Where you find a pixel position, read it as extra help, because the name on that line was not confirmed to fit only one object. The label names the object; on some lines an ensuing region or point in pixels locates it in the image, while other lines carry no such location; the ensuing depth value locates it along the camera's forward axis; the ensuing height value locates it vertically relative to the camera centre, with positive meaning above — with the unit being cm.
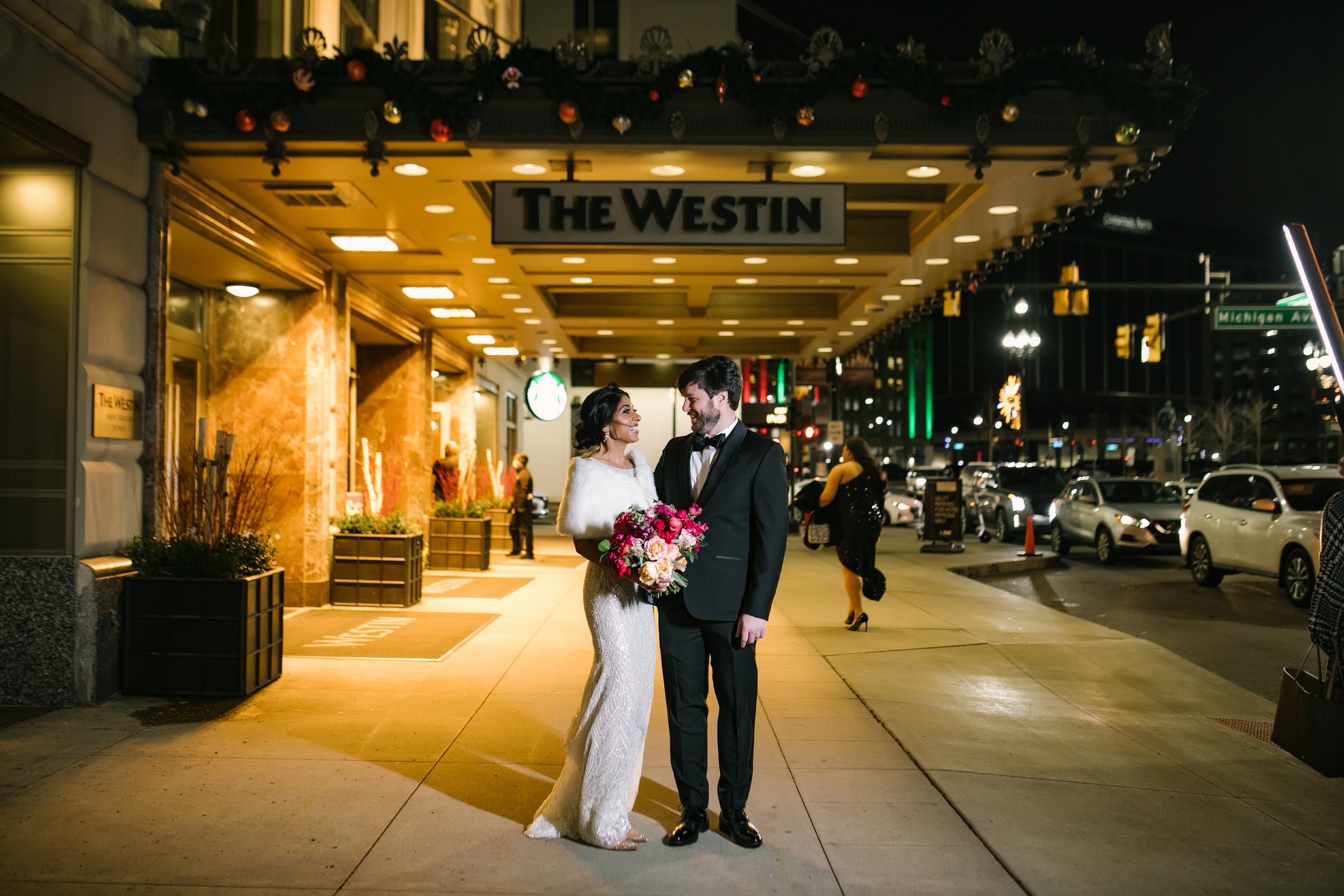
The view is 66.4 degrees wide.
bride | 409 -85
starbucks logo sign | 2047 +127
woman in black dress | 999 -61
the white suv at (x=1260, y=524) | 1241 -86
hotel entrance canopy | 739 +236
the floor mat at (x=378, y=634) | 846 -160
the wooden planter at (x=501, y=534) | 1934 -143
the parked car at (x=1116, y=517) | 1791 -105
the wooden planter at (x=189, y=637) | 668 -117
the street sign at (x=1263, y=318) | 1948 +273
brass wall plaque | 665 +31
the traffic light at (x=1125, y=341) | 2761 +317
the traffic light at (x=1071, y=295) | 1895 +312
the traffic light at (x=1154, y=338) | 2475 +292
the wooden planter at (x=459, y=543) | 1550 -127
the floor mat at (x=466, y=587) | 1278 -169
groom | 417 -59
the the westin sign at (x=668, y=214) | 812 +194
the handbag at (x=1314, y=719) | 453 -118
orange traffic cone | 1869 -159
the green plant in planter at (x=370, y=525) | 1152 -74
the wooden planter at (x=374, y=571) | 1133 -124
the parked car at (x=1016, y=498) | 2269 -90
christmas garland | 736 +271
